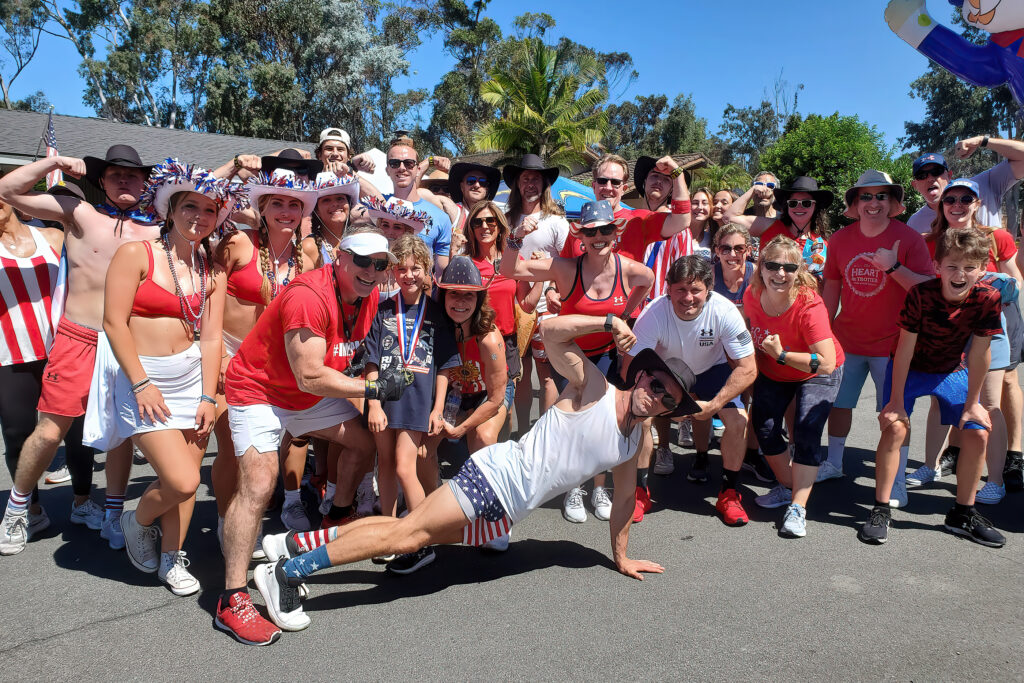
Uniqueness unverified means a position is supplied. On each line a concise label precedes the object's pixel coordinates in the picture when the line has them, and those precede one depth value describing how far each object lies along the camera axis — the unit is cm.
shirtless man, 377
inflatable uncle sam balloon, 492
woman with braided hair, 373
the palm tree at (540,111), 2334
